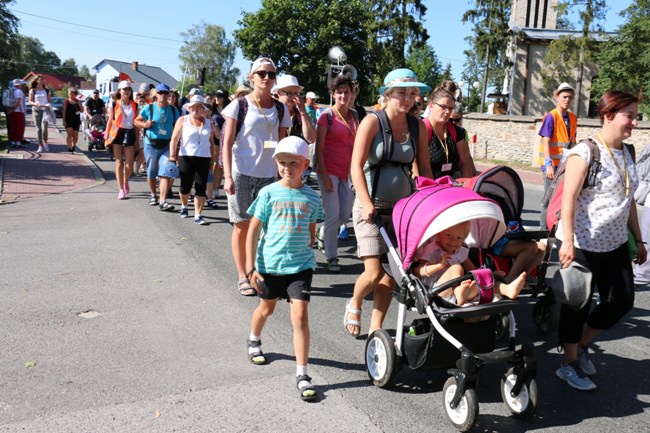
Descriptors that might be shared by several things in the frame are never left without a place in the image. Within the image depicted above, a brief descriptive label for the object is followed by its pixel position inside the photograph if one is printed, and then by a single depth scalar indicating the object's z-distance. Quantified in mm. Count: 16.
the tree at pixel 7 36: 26938
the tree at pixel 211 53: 91444
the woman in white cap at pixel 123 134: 10758
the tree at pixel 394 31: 46594
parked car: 48450
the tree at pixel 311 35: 55812
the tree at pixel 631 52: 33781
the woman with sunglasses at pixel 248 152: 5777
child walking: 3992
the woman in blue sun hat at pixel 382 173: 4465
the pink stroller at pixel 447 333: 3477
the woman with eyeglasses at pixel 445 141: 5648
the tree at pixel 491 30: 48094
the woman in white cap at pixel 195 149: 9258
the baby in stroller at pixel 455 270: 3629
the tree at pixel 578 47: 35031
